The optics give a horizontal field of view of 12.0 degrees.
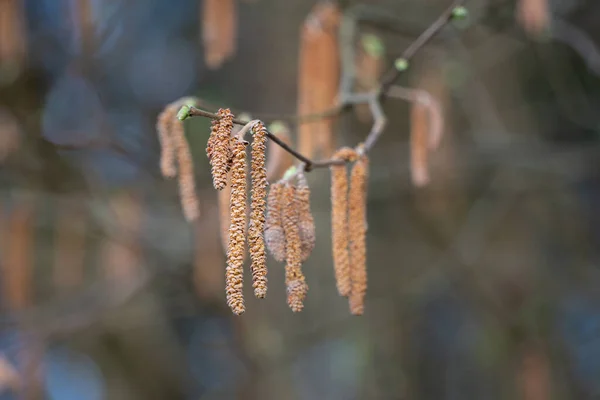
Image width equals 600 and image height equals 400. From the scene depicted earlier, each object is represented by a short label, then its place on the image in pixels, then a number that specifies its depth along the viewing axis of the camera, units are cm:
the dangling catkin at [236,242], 88
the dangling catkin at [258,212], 89
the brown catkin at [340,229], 95
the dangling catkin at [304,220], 93
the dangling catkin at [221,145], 89
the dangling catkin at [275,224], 92
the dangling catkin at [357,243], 96
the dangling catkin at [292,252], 92
